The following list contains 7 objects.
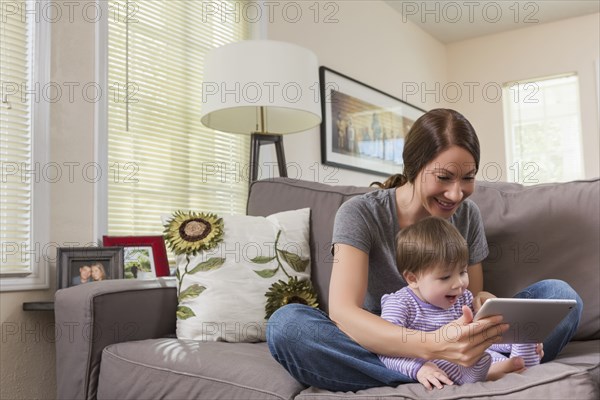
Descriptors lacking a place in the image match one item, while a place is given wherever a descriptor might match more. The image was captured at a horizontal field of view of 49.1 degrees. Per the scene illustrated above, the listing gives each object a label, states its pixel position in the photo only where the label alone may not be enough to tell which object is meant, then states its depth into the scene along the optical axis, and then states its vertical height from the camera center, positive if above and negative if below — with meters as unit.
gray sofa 1.60 -0.23
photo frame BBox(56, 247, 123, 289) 2.25 -0.10
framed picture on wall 4.06 +0.70
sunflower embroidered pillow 1.89 -0.12
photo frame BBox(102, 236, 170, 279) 2.48 -0.08
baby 1.38 -0.14
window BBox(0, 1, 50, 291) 2.26 +0.30
